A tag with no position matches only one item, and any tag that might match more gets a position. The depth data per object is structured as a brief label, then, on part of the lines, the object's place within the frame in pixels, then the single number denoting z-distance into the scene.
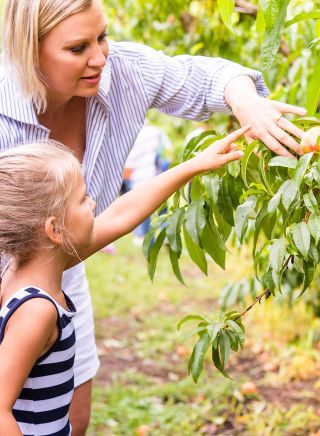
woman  1.92
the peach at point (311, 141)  1.64
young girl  1.74
